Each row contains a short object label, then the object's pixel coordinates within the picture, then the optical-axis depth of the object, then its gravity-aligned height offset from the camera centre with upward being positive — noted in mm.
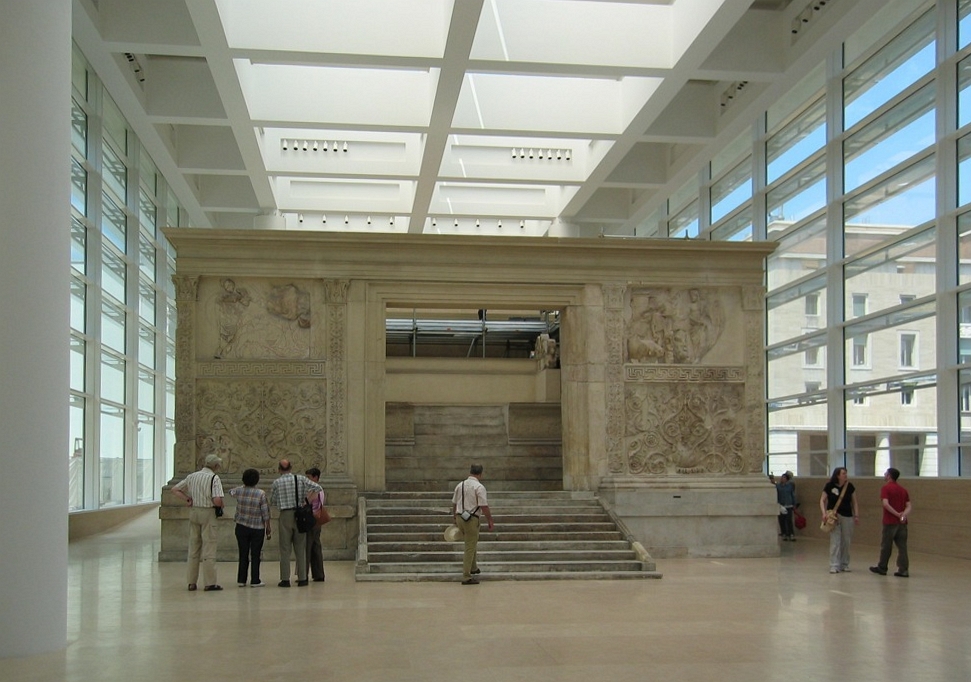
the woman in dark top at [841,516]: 15773 -1725
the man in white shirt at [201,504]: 13656 -1388
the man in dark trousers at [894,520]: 15148 -1709
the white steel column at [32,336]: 8680 +519
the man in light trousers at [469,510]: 13914 -1463
